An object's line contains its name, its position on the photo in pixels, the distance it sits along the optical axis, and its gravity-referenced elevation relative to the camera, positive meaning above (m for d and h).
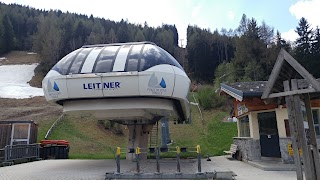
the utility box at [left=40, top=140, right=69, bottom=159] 20.55 -0.65
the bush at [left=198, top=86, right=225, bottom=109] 41.34 +5.21
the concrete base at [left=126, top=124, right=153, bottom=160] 17.61 +0.05
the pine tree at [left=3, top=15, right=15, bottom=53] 83.88 +30.95
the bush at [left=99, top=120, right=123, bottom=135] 33.61 +1.44
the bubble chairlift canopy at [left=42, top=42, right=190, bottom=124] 12.75 +2.58
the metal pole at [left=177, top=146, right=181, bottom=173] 10.79 -0.82
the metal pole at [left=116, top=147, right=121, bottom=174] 10.86 -0.78
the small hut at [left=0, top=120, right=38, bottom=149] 18.08 +0.63
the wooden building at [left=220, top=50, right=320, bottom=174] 6.75 +0.77
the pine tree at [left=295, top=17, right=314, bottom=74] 48.81 +16.27
